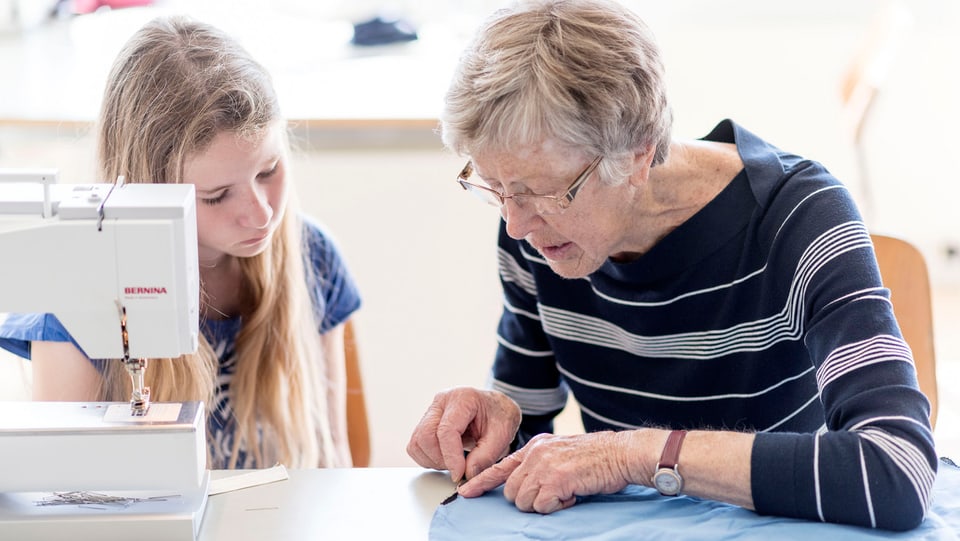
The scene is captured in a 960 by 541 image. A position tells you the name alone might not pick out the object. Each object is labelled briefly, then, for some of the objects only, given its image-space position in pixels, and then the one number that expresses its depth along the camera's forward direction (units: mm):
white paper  1418
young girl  1636
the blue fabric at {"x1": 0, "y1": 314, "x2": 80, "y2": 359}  1641
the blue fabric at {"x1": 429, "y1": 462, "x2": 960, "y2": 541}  1222
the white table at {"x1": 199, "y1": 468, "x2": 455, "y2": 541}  1310
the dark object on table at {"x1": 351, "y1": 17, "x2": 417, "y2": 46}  3867
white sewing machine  1208
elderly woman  1244
